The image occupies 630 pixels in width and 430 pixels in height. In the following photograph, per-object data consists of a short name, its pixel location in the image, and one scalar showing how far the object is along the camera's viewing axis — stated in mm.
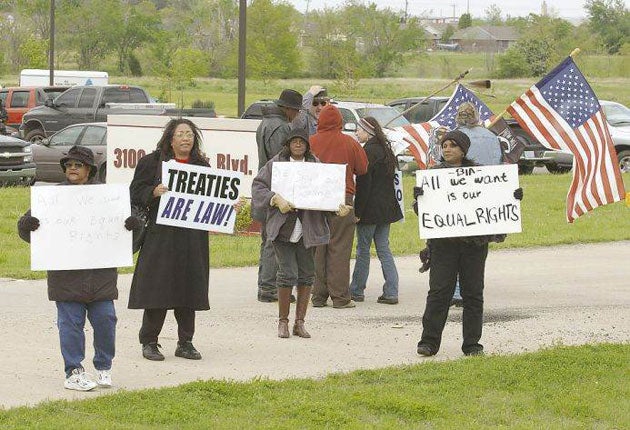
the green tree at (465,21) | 173875
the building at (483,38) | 142625
